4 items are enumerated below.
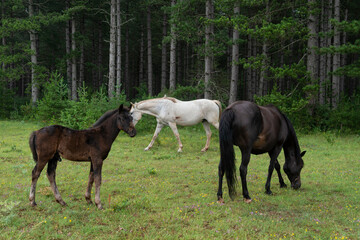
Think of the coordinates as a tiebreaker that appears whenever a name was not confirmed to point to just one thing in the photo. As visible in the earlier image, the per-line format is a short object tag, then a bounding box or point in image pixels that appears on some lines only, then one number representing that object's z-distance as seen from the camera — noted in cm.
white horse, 1133
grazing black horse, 536
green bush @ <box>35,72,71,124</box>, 1558
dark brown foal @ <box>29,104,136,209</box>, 473
